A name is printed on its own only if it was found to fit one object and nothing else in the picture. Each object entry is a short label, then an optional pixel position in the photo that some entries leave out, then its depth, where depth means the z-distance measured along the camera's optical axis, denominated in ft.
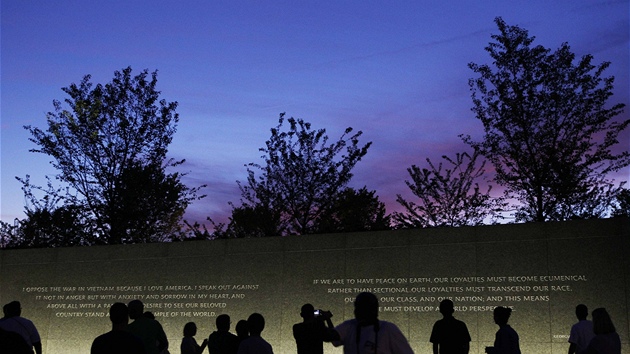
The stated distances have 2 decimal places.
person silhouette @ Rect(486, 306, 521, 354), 30.78
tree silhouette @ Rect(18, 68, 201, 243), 113.29
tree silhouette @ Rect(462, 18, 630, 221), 92.02
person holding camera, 29.81
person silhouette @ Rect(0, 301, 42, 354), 32.37
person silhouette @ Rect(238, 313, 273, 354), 25.16
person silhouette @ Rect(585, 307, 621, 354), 24.84
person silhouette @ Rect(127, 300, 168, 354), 28.40
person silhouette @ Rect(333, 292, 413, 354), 19.49
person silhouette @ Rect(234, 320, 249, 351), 27.84
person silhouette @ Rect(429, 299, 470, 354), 32.24
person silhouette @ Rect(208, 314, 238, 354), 30.35
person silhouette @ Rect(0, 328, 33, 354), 19.20
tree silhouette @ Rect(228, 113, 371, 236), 112.68
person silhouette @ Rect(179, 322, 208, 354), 36.19
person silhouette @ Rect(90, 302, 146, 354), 19.22
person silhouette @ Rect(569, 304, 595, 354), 33.17
